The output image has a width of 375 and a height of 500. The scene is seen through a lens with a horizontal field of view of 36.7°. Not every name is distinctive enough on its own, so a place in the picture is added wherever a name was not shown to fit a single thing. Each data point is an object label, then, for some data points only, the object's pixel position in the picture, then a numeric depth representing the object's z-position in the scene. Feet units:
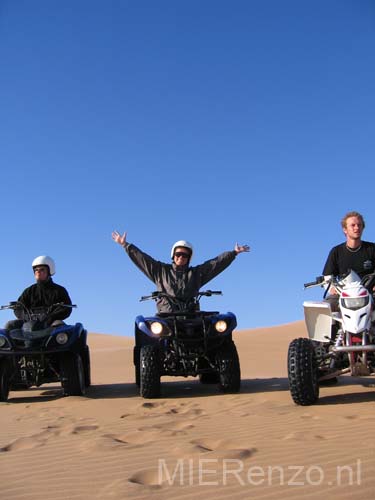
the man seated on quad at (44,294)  28.27
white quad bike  18.10
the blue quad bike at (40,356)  24.76
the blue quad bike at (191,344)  24.18
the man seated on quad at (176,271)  27.91
